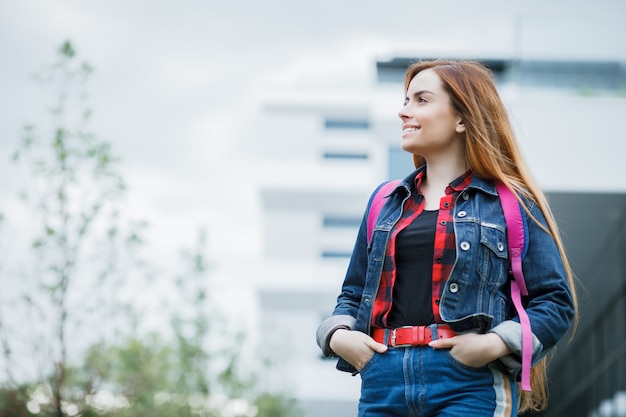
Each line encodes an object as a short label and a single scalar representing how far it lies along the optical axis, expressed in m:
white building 27.77
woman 2.39
